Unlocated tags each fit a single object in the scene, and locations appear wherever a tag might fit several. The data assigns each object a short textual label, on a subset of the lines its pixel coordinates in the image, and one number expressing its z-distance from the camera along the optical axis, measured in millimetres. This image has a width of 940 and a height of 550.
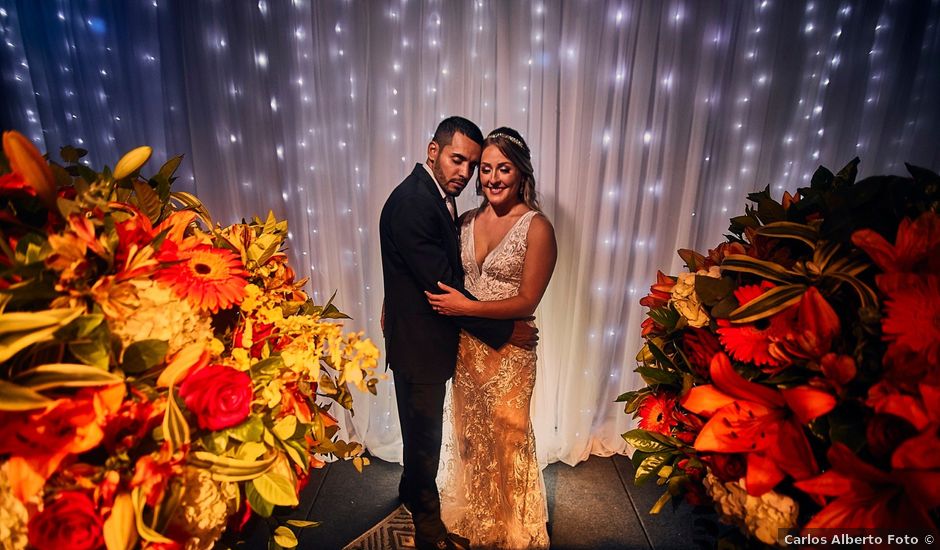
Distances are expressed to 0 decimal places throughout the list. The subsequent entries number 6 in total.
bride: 1691
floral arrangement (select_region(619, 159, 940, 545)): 553
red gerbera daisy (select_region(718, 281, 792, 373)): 693
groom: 1674
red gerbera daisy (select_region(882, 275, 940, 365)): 552
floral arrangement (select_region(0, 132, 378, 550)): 488
